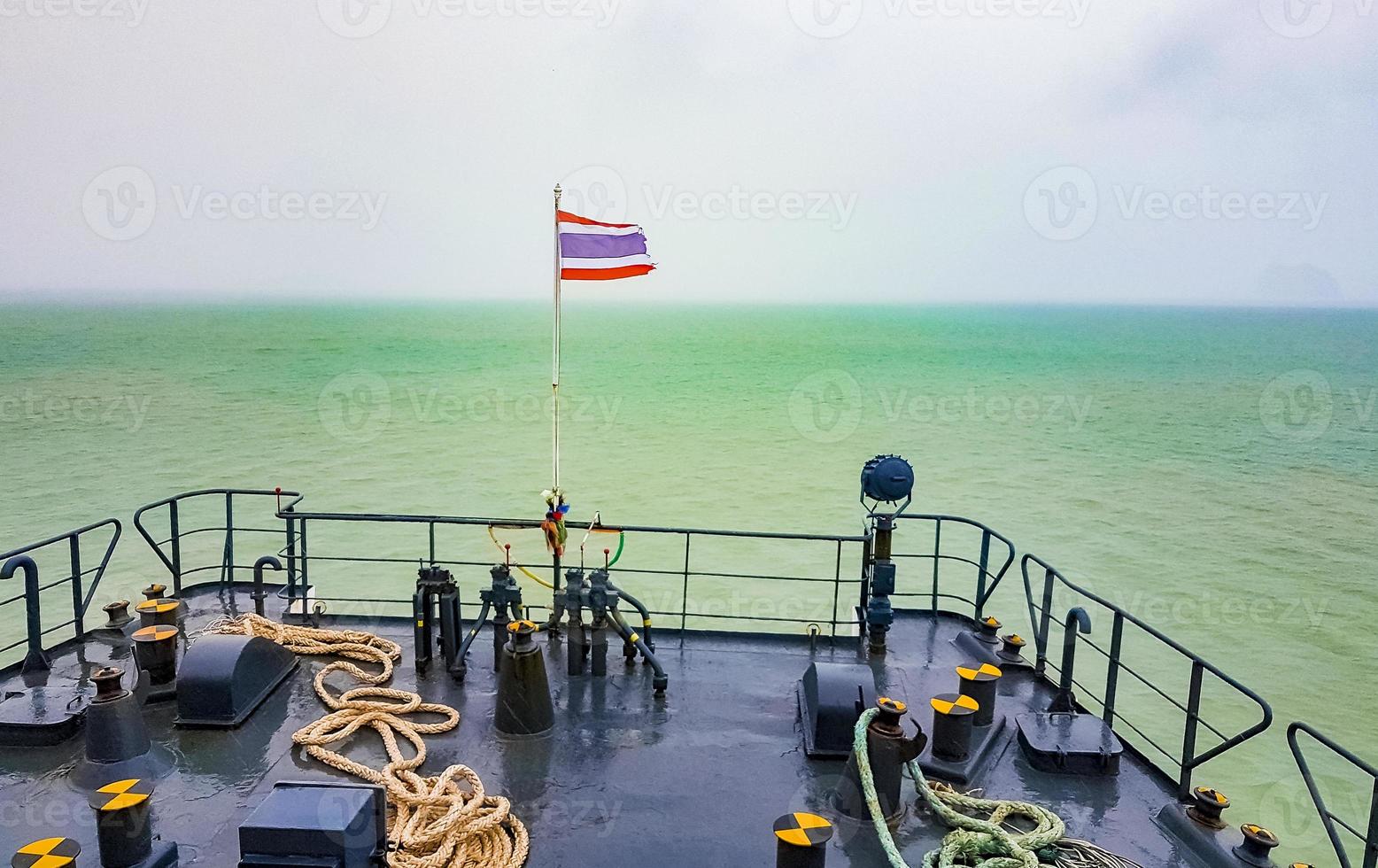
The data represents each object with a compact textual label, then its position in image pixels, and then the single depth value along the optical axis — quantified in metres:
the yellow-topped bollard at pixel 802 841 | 3.78
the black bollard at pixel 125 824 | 3.90
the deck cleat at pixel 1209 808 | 4.77
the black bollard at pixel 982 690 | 5.84
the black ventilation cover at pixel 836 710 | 5.44
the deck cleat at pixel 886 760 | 4.76
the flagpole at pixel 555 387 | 6.69
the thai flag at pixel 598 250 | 7.15
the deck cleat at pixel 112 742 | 4.96
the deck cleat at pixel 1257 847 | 4.45
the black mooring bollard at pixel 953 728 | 5.33
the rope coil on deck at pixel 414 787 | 4.38
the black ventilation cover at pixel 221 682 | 5.63
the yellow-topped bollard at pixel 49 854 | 3.51
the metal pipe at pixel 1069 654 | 6.10
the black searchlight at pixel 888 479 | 7.19
